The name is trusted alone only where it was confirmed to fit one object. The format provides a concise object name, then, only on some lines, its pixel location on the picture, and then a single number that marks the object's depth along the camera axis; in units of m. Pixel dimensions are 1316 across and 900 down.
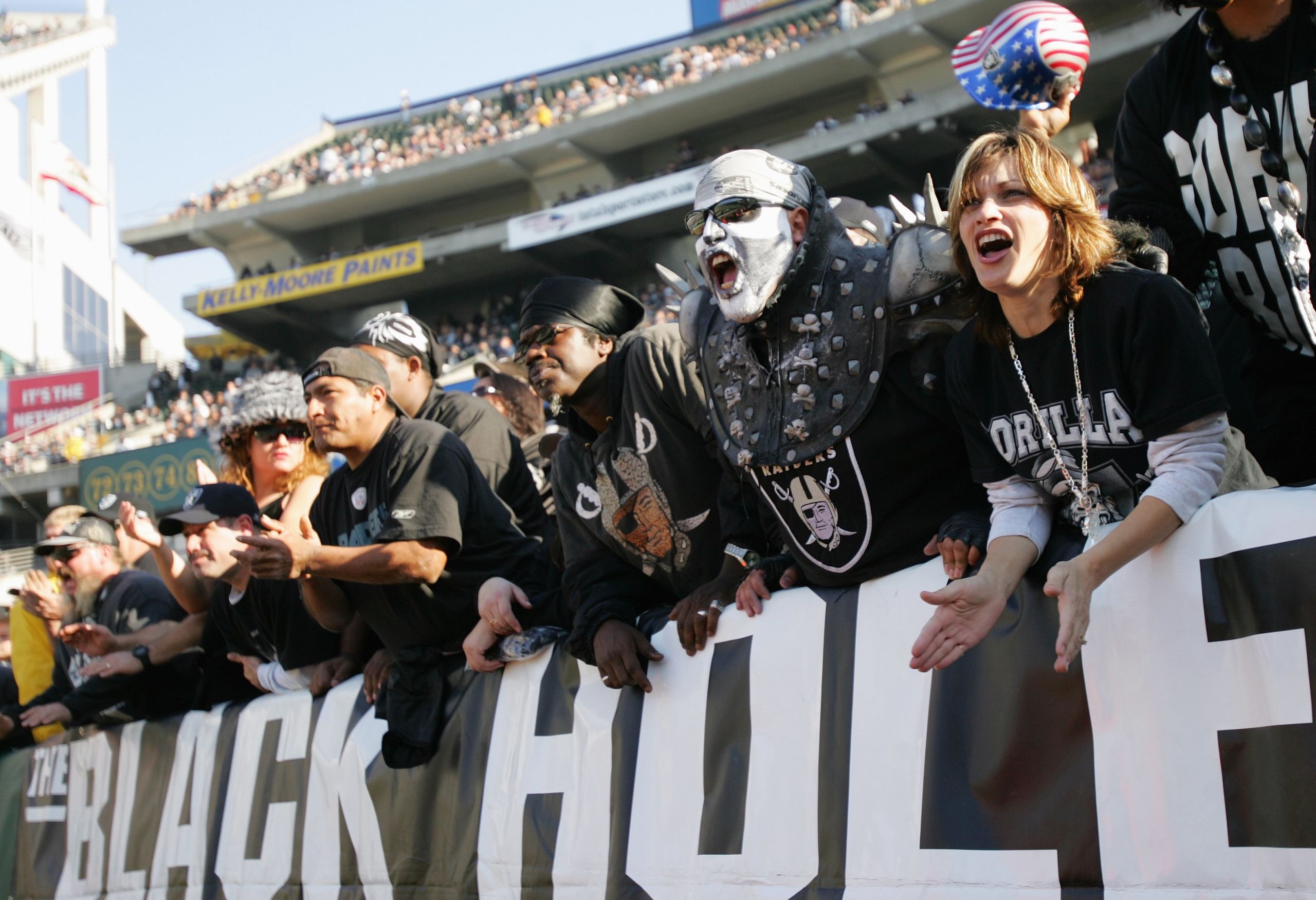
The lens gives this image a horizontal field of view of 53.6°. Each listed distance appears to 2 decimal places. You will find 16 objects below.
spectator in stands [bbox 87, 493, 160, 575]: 6.00
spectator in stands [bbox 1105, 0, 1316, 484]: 2.89
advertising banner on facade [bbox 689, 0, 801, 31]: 35.28
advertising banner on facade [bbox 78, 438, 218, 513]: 25.23
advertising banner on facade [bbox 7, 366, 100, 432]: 38.72
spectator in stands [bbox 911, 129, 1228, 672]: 2.38
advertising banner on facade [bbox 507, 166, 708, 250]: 28.00
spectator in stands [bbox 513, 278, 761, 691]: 3.72
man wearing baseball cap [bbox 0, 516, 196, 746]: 5.91
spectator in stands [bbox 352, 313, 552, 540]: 4.90
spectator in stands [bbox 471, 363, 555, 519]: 6.17
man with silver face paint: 3.08
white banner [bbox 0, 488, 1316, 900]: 2.29
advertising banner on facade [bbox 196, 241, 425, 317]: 32.16
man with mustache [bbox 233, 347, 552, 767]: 4.14
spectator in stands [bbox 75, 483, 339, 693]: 5.17
